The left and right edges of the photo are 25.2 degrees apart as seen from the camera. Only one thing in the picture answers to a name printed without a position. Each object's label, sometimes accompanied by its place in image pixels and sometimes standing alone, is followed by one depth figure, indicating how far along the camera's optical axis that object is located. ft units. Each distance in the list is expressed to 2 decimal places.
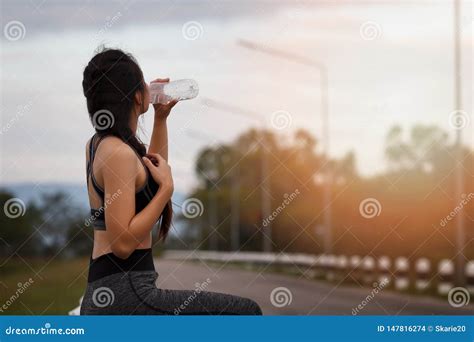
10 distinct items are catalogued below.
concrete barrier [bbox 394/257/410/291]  84.39
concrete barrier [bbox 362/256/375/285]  93.15
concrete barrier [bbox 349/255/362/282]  96.48
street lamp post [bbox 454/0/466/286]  65.10
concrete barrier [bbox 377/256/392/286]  87.35
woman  9.72
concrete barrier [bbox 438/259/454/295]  75.66
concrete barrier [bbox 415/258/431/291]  77.82
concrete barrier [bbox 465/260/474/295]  69.19
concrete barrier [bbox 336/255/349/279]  103.01
